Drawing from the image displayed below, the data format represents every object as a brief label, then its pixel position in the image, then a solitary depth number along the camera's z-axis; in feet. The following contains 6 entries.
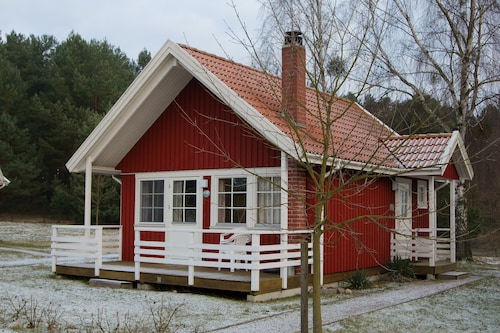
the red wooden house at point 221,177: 38.93
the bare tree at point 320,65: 22.44
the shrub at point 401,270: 49.63
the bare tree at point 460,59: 66.90
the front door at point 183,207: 45.96
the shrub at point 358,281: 43.37
